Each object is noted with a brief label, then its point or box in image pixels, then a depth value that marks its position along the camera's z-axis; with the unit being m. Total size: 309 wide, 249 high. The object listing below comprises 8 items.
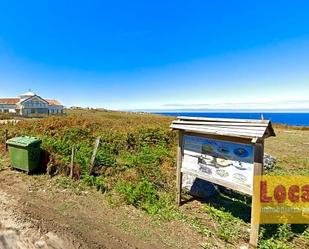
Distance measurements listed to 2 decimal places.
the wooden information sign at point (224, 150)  3.92
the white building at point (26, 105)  57.19
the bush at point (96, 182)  6.41
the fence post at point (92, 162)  7.14
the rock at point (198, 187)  6.04
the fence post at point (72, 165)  7.05
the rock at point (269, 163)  9.41
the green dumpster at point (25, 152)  7.40
